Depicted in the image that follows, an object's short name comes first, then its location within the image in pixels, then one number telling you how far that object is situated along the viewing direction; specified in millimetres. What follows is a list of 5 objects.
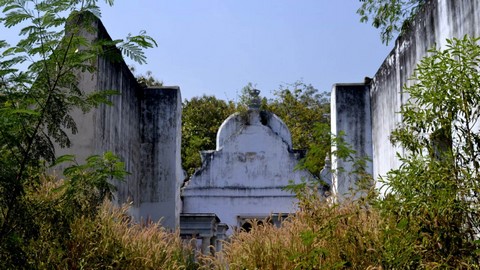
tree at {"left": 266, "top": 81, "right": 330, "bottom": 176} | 27234
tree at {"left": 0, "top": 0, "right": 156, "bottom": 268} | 4512
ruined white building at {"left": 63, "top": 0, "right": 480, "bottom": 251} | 8234
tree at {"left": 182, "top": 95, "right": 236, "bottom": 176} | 26547
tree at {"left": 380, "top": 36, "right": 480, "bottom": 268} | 4965
